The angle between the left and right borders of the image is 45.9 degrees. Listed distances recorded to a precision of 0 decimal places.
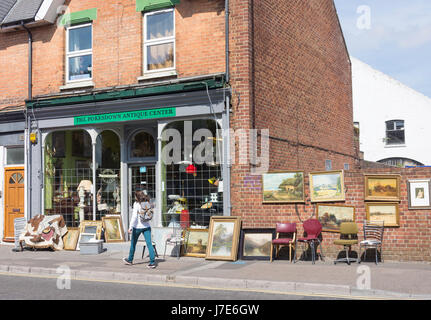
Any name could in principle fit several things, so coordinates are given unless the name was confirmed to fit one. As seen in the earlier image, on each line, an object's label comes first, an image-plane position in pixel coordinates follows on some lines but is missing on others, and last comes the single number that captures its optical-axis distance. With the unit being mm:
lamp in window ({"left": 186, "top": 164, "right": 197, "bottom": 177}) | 13869
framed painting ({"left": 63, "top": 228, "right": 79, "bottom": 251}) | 14648
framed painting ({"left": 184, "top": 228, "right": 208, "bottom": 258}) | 12805
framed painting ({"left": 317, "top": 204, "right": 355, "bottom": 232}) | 11836
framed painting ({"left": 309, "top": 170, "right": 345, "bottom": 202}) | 11930
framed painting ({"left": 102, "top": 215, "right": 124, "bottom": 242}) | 14641
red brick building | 13102
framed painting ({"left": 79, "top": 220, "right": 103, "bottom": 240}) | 14656
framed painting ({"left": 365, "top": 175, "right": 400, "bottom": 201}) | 11469
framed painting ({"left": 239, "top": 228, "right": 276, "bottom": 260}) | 12156
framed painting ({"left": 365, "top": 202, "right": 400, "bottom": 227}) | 11453
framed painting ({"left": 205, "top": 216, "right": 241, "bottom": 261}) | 12117
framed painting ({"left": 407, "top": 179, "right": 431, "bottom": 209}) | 11180
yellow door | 16375
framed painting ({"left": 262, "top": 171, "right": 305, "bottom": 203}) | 12258
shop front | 13539
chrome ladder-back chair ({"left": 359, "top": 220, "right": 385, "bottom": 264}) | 11459
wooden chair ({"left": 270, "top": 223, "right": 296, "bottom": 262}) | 11703
